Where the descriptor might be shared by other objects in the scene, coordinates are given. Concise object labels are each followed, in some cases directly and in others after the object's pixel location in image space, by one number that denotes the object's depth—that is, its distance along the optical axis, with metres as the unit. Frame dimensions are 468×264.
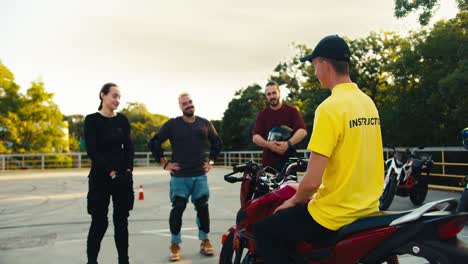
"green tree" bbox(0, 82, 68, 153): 46.31
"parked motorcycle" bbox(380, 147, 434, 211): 9.98
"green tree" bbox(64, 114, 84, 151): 92.56
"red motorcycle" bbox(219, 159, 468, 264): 2.23
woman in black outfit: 4.89
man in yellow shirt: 2.54
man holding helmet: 5.62
